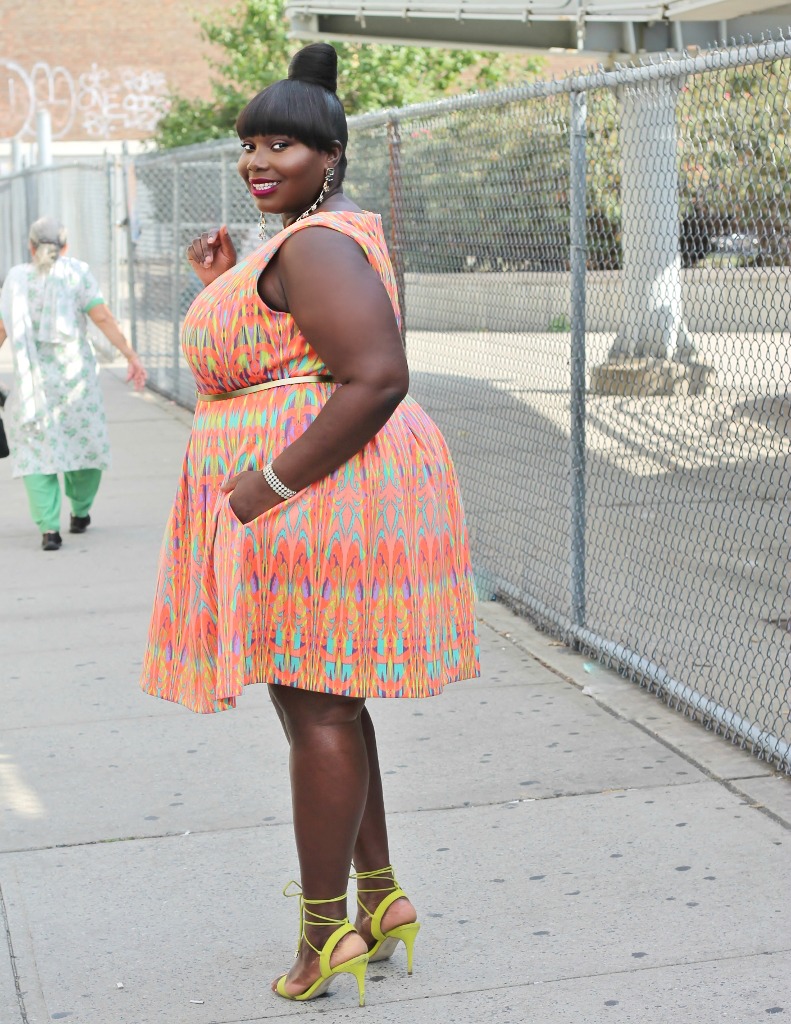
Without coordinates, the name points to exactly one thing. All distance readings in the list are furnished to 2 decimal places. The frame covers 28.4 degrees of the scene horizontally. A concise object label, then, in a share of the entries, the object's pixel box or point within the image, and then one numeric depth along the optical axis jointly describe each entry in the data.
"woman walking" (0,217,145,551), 7.82
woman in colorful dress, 2.83
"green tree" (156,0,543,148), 21.97
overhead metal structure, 11.09
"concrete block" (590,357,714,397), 5.21
